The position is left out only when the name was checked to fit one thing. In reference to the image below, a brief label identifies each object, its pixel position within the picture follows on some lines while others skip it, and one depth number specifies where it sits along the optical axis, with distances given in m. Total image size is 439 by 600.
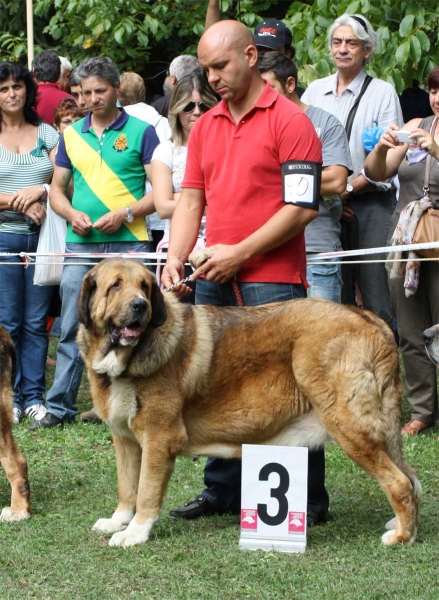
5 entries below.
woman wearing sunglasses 12.98
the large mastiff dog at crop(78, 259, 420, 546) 8.96
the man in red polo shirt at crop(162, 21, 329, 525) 9.27
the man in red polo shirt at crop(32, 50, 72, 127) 19.28
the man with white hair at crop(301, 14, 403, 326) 14.41
